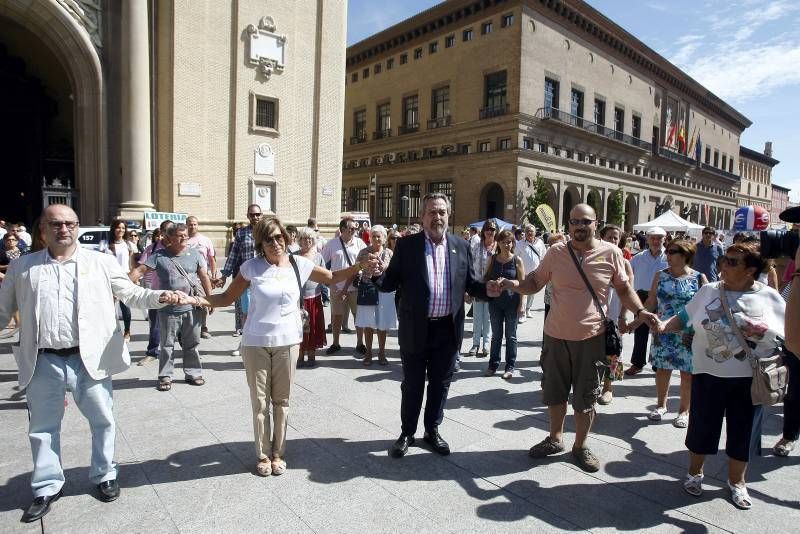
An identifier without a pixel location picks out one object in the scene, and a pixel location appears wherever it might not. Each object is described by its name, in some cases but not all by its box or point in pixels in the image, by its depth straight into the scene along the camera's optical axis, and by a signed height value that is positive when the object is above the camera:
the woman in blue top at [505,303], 6.66 -0.81
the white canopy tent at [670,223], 19.44 +1.01
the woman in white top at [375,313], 7.13 -1.09
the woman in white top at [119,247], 8.07 -0.27
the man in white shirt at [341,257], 7.68 -0.30
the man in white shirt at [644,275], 6.89 -0.40
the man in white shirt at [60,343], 3.24 -0.76
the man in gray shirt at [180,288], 5.98 -0.71
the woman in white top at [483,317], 7.85 -1.20
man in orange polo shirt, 4.01 -0.65
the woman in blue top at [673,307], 5.11 -0.64
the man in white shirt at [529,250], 9.76 -0.13
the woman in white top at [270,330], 3.79 -0.73
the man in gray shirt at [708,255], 8.79 -0.12
